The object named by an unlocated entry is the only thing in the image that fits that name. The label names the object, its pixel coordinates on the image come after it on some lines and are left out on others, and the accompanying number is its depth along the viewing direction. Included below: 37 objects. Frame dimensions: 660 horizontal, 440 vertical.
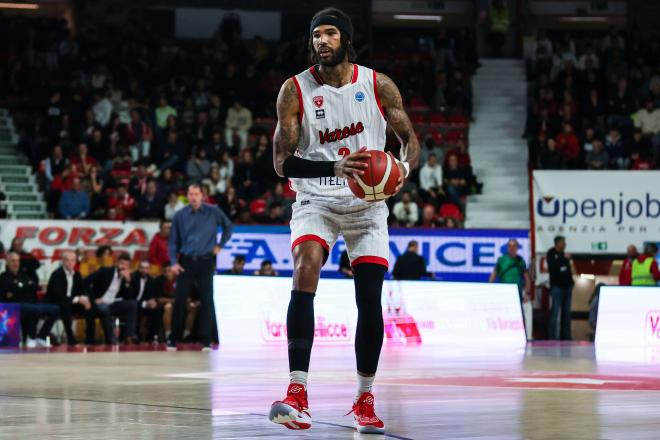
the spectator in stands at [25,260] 21.14
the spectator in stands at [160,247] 22.59
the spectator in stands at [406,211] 25.27
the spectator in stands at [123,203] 25.01
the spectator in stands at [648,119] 29.77
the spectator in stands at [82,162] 26.25
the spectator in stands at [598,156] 27.96
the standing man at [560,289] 23.69
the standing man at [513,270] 23.31
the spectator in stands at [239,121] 29.83
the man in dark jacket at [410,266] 22.66
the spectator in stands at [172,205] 24.59
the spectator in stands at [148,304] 20.89
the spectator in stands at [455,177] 27.98
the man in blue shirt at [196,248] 17.31
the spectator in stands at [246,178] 26.38
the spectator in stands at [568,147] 28.71
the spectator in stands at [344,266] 22.92
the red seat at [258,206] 25.22
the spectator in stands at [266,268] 21.42
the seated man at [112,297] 20.28
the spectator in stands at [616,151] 28.16
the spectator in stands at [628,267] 23.75
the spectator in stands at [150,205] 24.75
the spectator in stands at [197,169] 27.03
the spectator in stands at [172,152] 27.50
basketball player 6.96
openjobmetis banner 24.67
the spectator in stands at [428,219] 25.11
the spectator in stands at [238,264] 22.00
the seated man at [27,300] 19.23
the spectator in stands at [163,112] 29.62
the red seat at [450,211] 26.56
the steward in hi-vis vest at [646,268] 23.41
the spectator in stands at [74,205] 24.53
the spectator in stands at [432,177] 27.12
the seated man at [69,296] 19.83
